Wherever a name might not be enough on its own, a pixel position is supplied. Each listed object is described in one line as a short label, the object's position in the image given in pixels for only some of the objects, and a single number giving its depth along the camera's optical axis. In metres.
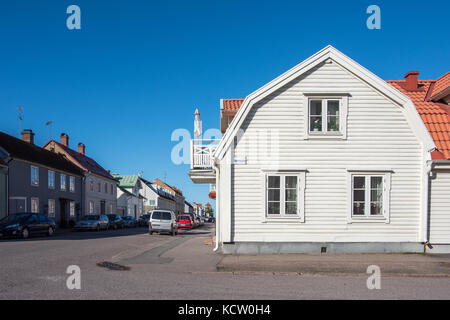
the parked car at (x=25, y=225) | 19.72
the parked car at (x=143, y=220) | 48.16
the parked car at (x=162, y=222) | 25.48
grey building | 28.44
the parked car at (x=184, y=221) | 39.47
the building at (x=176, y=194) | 99.56
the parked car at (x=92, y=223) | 30.69
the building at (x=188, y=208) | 137.19
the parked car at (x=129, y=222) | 42.48
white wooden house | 12.53
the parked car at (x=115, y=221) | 37.09
